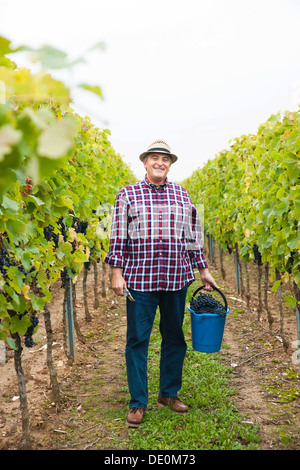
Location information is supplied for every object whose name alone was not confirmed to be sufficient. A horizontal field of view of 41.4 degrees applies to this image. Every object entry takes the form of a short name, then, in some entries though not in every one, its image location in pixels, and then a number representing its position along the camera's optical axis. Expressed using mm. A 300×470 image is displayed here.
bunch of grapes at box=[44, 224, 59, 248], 3031
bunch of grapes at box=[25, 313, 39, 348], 2527
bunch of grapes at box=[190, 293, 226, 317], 3111
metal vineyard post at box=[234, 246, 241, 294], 7265
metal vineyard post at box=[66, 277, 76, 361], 4051
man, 2908
